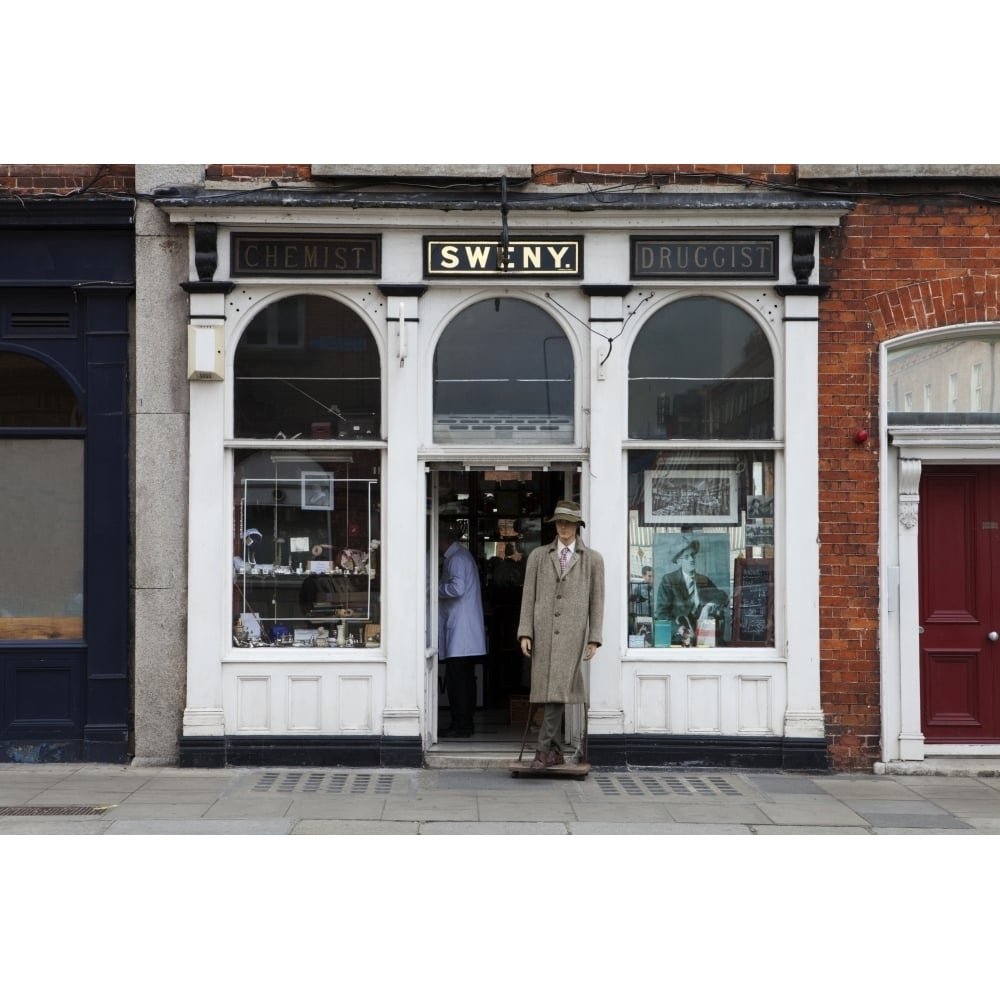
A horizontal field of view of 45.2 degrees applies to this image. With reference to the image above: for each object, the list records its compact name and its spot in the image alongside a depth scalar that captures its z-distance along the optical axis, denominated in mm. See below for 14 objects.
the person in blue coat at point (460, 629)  10844
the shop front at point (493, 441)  9836
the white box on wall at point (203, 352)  9727
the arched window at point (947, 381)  10078
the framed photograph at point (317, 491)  10070
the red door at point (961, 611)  10148
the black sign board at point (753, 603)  10086
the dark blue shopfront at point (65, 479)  9961
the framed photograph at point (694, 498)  10125
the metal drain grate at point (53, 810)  8297
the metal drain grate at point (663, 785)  9141
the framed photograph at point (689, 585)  10133
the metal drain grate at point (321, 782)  9102
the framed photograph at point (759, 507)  10109
